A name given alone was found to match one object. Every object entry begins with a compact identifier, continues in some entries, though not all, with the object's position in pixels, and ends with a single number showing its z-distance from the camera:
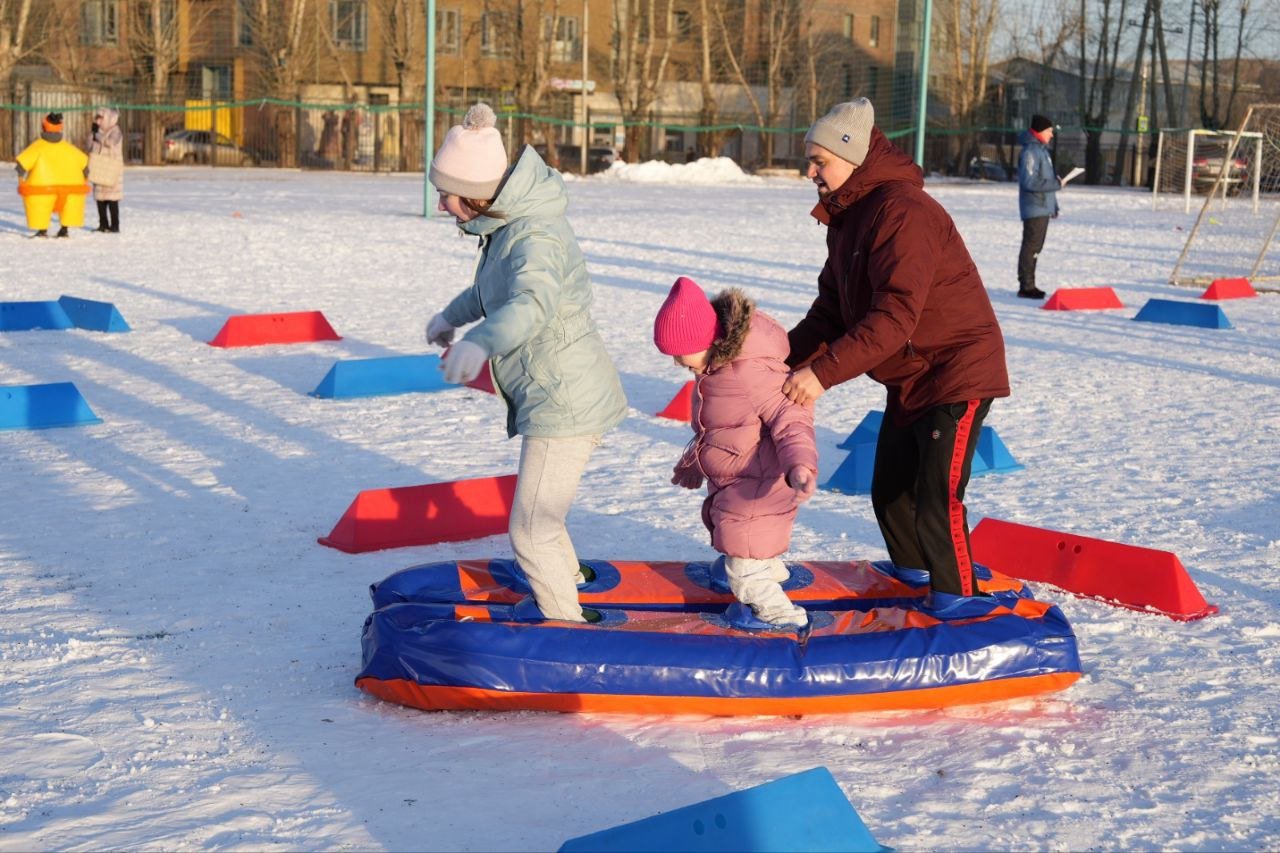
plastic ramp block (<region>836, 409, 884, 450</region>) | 7.54
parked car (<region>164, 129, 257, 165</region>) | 44.84
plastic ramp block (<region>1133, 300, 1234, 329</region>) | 12.81
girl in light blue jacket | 4.30
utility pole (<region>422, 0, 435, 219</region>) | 22.65
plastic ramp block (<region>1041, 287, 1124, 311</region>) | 13.78
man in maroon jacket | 4.39
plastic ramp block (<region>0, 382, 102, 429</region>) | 7.94
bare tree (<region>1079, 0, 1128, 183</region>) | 53.81
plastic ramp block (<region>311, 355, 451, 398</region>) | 8.91
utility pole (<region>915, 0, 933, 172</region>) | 28.94
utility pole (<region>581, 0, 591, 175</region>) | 47.57
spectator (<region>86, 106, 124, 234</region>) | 18.14
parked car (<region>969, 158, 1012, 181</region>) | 49.47
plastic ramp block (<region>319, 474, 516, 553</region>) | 5.86
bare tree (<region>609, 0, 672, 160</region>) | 51.06
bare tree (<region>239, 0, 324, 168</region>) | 48.25
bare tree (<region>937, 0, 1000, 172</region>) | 53.03
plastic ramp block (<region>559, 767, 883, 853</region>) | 3.02
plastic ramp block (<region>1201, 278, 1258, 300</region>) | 15.21
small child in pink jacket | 4.29
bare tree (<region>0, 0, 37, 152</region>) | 42.59
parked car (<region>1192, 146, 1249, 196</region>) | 24.97
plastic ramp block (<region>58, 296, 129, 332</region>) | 11.34
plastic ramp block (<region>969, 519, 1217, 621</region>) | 5.17
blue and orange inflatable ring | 4.12
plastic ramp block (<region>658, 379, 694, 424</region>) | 8.42
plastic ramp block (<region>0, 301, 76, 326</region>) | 11.34
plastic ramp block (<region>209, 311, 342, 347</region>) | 10.73
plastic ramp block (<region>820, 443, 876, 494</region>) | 6.94
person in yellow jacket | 18.00
